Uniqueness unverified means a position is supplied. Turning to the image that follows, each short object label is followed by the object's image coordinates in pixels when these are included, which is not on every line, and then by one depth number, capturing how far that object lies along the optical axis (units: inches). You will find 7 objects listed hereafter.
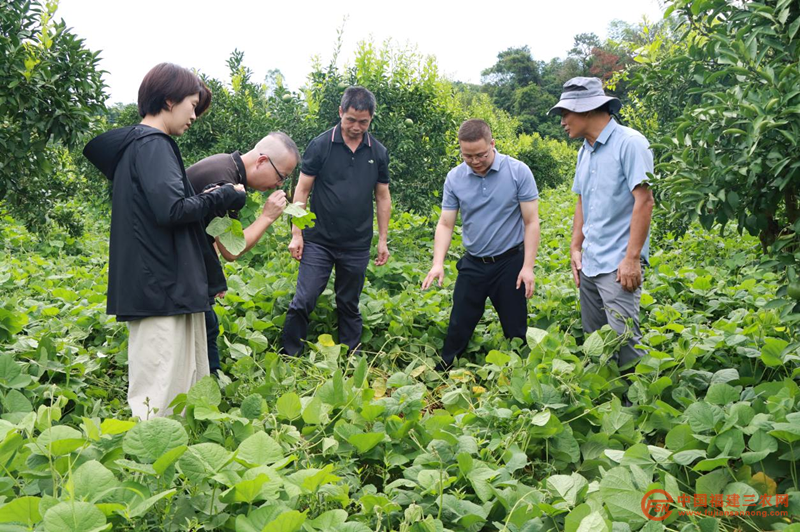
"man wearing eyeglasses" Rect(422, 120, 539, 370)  167.8
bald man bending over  129.8
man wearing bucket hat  132.1
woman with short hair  107.0
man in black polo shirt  175.9
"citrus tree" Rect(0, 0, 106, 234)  124.9
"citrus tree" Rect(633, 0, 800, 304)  99.6
